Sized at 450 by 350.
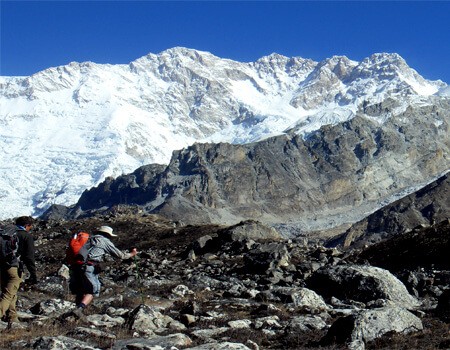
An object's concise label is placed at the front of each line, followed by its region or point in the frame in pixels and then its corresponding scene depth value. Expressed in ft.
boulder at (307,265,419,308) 66.33
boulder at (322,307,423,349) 43.27
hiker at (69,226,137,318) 55.21
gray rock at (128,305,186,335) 50.13
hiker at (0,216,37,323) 52.34
